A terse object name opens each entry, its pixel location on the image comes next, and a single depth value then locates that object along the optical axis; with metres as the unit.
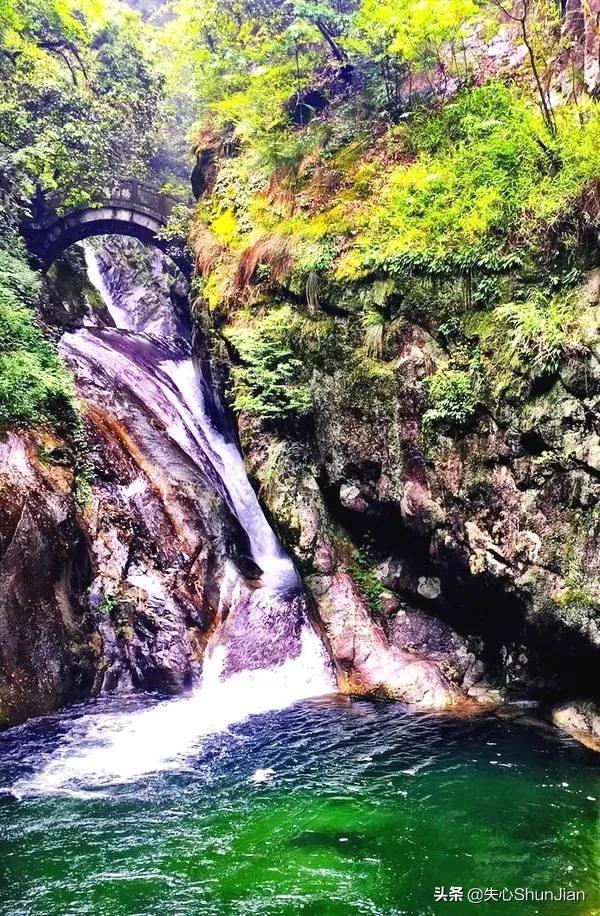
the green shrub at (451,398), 10.26
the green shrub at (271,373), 12.84
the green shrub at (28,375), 12.38
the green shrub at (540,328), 9.05
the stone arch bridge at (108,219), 23.62
